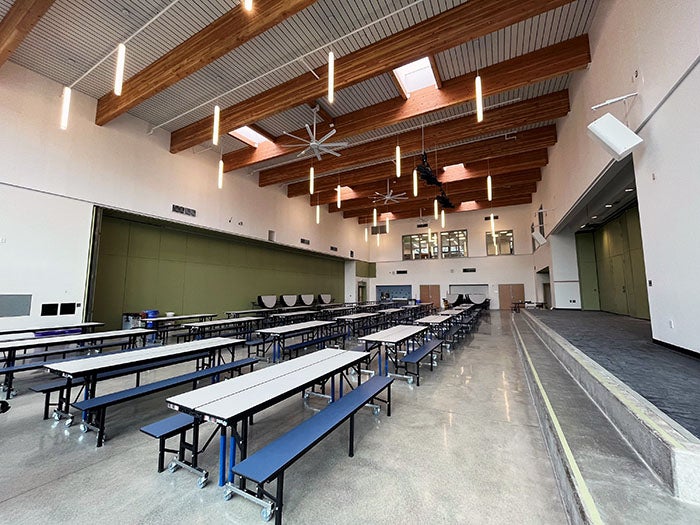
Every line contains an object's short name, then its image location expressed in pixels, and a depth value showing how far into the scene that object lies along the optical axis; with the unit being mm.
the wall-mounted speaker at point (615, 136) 3584
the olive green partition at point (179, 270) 7766
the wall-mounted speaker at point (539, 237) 10745
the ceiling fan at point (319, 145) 6570
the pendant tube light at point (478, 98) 4527
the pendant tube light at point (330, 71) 4206
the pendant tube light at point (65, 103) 4697
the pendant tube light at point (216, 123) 5393
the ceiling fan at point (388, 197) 11677
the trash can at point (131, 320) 7562
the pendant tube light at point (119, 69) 3725
